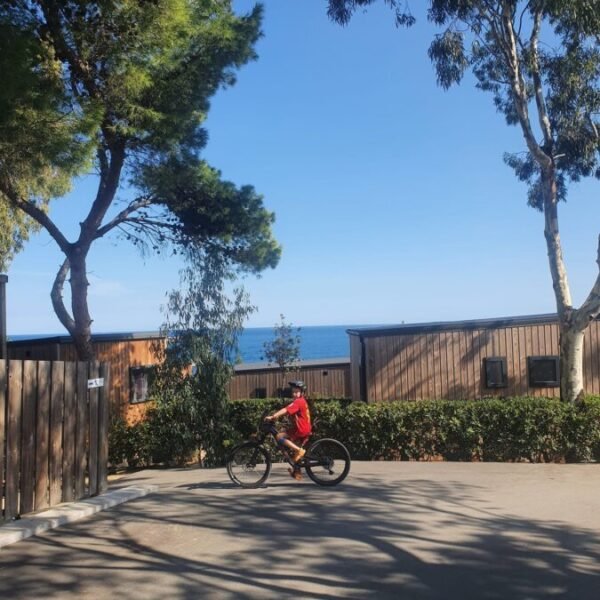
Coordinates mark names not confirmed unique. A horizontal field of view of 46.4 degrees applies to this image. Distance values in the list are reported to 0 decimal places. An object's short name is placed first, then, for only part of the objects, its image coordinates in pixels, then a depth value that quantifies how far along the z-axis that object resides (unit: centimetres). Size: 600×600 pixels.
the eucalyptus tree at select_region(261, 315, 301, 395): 2552
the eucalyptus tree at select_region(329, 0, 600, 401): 1336
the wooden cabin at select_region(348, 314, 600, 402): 1507
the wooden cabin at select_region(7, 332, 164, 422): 1430
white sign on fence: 881
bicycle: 941
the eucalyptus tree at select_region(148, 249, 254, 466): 1328
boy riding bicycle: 948
